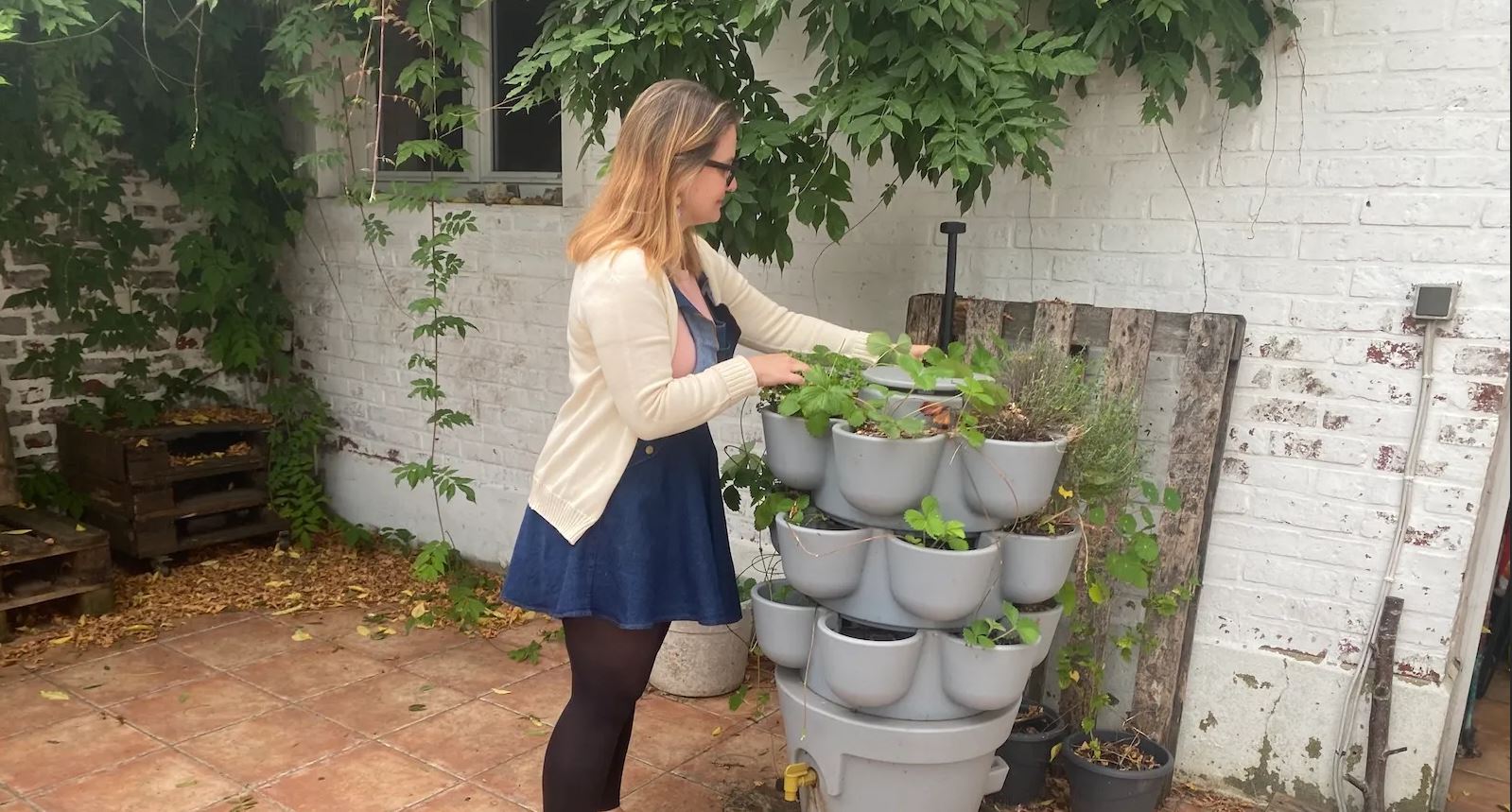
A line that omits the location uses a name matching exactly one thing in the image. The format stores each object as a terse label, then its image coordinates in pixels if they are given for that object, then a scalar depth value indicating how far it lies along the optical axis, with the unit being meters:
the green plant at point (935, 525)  1.94
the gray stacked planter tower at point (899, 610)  1.97
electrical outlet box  2.31
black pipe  2.57
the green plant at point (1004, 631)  2.03
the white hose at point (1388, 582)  2.38
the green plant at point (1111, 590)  2.39
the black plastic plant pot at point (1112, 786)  2.53
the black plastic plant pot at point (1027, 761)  2.68
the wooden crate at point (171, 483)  4.23
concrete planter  3.24
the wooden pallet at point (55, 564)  3.71
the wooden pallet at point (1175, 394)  2.56
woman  1.90
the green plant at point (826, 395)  1.96
